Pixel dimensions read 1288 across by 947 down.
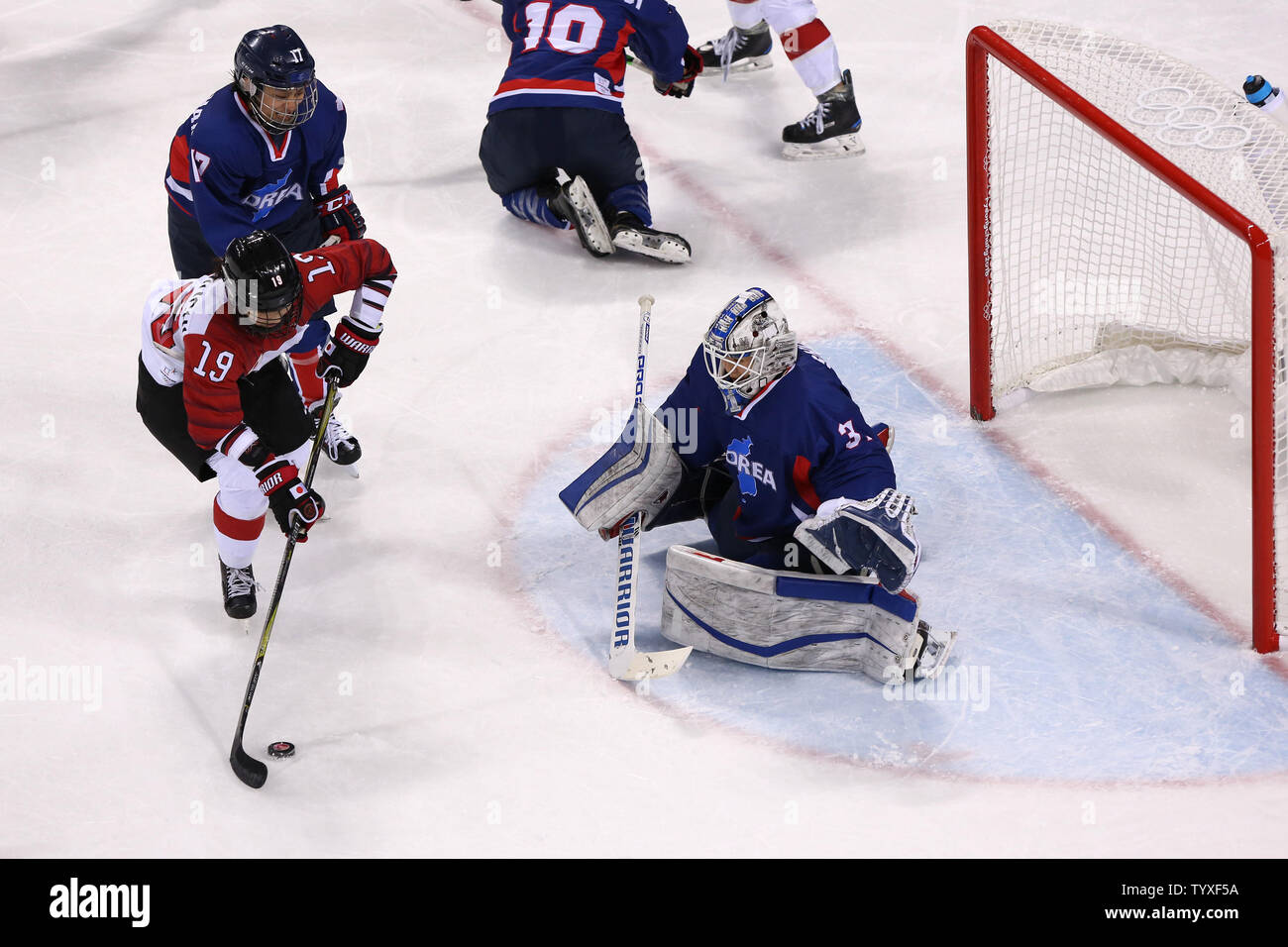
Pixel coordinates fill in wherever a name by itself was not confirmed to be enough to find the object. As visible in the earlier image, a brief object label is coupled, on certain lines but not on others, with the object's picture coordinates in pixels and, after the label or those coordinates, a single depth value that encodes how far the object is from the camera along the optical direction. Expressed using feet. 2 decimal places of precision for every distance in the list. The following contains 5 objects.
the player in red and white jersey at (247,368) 23.32
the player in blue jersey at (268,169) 26.53
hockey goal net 24.04
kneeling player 36.01
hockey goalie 23.50
